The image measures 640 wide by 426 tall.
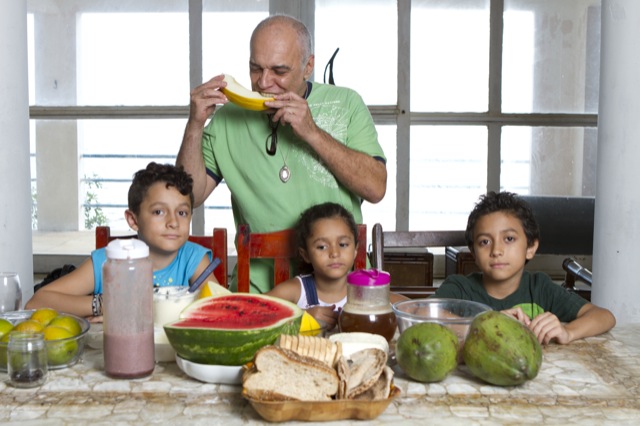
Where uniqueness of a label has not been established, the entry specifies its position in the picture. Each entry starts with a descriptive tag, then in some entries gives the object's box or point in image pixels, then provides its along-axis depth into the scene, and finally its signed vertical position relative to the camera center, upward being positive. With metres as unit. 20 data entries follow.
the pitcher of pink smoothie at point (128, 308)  1.45 -0.27
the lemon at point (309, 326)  1.68 -0.35
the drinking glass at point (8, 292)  1.82 -0.30
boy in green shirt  2.33 -0.30
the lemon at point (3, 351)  1.52 -0.37
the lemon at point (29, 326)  1.55 -0.33
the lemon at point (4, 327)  1.57 -0.33
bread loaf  1.28 -0.35
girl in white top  2.55 -0.29
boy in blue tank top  2.35 -0.19
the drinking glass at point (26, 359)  1.45 -0.37
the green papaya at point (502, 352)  1.42 -0.34
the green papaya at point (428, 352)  1.43 -0.34
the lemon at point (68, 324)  1.60 -0.33
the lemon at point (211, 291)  1.68 -0.27
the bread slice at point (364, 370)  1.31 -0.35
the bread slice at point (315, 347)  1.34 -0.32
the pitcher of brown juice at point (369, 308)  1.61 -0.29
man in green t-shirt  2.64 +0.07
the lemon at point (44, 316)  1.62 -0.32
